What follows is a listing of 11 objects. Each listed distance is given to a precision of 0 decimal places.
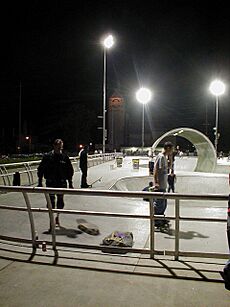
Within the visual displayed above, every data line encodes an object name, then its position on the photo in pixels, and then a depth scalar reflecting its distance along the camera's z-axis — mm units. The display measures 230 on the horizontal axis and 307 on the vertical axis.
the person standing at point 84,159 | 11398
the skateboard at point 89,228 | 6323
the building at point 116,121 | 78631
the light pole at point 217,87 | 32156
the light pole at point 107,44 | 25997
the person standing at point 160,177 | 6465
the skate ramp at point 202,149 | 23644
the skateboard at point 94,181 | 12975
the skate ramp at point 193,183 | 15896
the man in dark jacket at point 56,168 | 6320
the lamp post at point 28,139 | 64162
